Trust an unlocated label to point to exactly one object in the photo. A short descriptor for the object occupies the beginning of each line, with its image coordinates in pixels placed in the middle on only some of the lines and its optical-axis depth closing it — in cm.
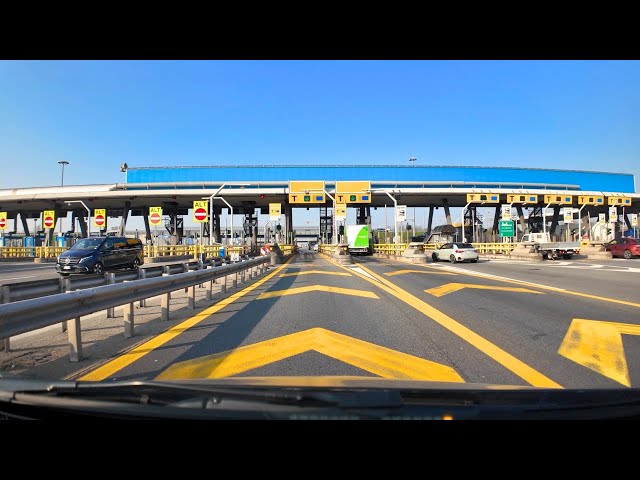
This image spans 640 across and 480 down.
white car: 3156
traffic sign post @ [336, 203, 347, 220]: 4703
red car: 3291
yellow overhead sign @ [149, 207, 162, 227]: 3073
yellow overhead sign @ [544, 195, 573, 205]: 5406
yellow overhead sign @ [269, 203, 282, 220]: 4506
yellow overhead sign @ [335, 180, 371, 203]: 5034
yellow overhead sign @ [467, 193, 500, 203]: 5277
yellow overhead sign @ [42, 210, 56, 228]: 4207
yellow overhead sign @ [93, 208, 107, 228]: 3569
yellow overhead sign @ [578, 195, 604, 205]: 5662
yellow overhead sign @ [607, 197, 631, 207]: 5986
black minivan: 1819
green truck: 5097
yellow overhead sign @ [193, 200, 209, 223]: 2412
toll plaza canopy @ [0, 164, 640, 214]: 5525
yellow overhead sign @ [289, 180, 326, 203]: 5049
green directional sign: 4912
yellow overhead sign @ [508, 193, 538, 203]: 5365
